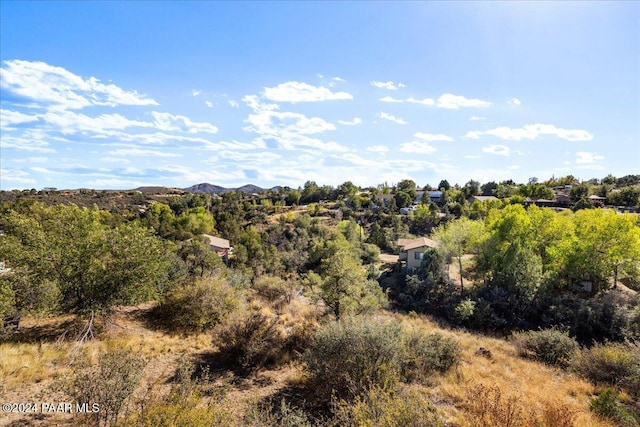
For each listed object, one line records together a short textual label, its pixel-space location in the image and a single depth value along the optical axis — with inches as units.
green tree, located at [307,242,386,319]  551.2
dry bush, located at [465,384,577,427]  237.5
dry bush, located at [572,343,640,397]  396.2
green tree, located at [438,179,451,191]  4785.4
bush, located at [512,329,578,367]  541.6
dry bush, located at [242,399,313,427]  234.1
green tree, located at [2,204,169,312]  445.7
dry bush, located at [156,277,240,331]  522.3
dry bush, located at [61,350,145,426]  230.5
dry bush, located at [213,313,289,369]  409.1
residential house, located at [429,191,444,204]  3453.2
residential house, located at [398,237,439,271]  1523.1
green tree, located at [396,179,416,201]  4667.8
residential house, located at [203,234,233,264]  1579.7
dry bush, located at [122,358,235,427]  197.2
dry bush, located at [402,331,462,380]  386.6
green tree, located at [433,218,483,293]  1309.1
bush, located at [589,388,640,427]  286.5
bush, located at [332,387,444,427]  207.9
